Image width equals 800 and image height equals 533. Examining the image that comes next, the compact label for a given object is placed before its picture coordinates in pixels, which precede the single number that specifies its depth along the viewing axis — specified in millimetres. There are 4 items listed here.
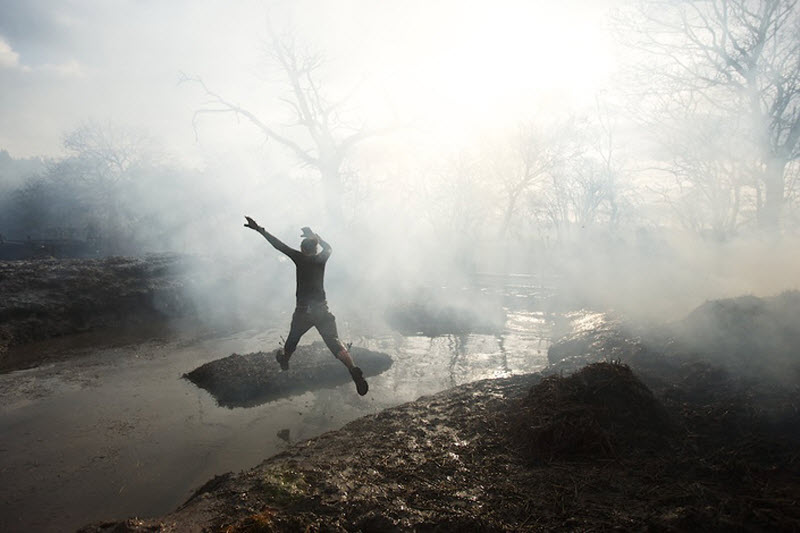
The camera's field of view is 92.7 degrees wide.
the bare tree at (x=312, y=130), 22217
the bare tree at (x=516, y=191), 30750
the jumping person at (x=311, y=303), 5492
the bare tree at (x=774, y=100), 11086
